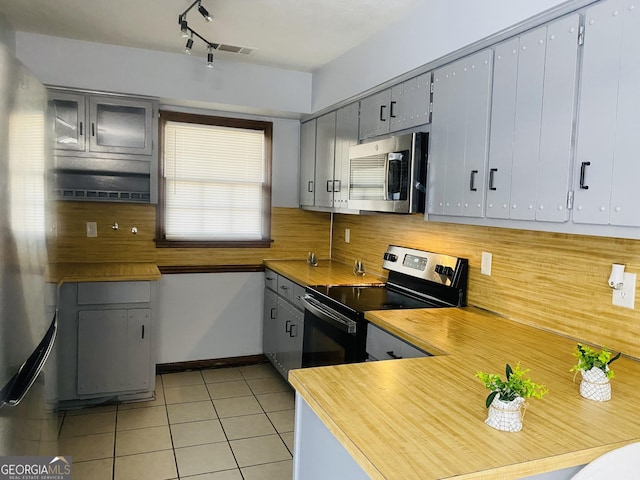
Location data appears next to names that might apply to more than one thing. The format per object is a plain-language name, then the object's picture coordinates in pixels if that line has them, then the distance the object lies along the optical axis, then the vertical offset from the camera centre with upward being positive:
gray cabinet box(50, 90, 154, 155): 3.37 +0.59
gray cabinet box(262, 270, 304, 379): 3.43 -0.90
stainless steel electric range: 2.58 -0.52
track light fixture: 2.49 +1.06
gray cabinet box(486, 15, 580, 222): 1.70 +0.36
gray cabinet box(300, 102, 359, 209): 3.42 +0.43
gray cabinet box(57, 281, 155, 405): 3.20 -0.97
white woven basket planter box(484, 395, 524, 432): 1.20 -0.51
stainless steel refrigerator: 1.18 -0.18
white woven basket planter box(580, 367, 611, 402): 1.42 -0.50
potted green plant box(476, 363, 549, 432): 1.21 -0.48
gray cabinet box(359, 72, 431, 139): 2.52 +0.62
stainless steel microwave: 2.50 +0.22
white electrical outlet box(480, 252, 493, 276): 2.52 -0.26
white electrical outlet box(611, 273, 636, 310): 1.78 -0.28
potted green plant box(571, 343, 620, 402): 1.42 -0.48
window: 3.96 +0.21
